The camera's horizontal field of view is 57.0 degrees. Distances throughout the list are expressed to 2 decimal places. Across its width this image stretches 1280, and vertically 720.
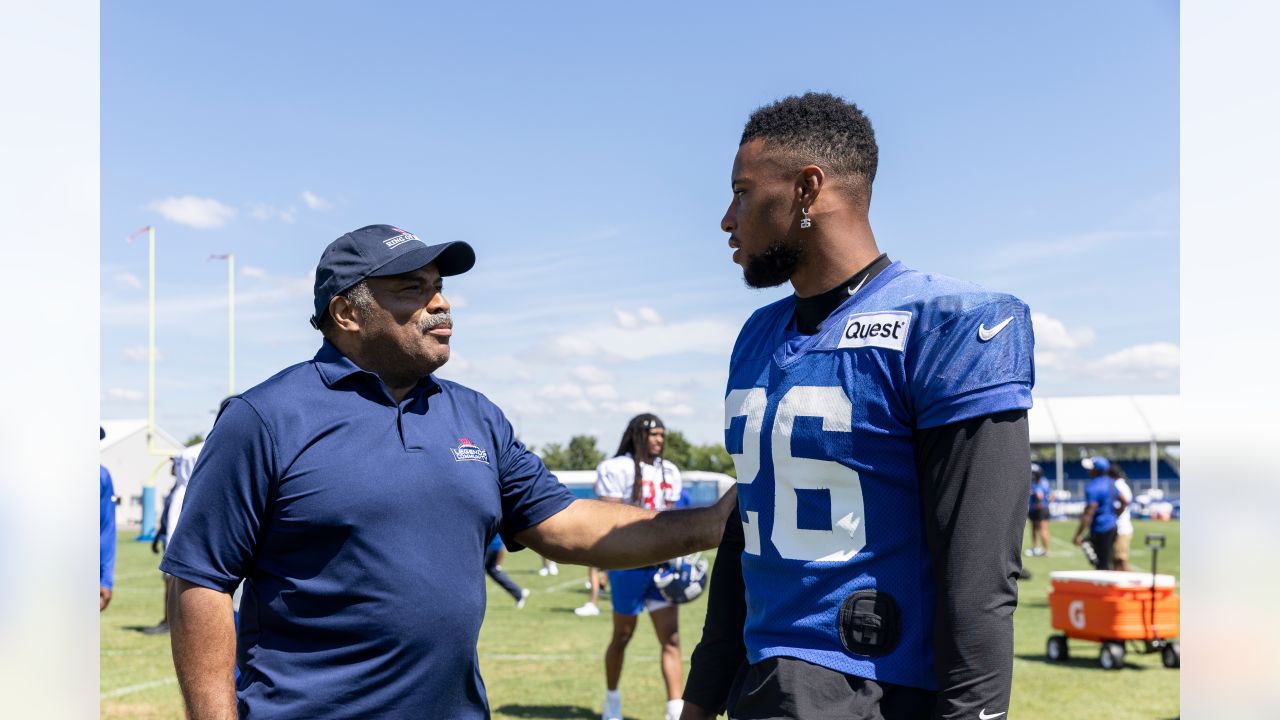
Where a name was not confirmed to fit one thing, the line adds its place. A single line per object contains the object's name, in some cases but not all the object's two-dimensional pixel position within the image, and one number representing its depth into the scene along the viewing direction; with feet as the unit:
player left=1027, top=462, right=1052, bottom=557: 81.30
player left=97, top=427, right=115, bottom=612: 26.58
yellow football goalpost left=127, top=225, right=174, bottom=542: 110.93
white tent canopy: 200.95
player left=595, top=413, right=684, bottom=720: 26.17
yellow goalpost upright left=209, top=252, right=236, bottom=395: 117.50
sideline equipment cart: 34.30
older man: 10.25
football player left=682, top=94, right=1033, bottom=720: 7.48
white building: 218.79
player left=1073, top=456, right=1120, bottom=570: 52.08
